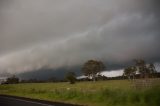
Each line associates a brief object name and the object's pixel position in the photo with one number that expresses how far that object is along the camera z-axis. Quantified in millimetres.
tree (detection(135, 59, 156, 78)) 47738
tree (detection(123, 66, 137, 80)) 53444
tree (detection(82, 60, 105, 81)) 58020
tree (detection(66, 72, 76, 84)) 56579
